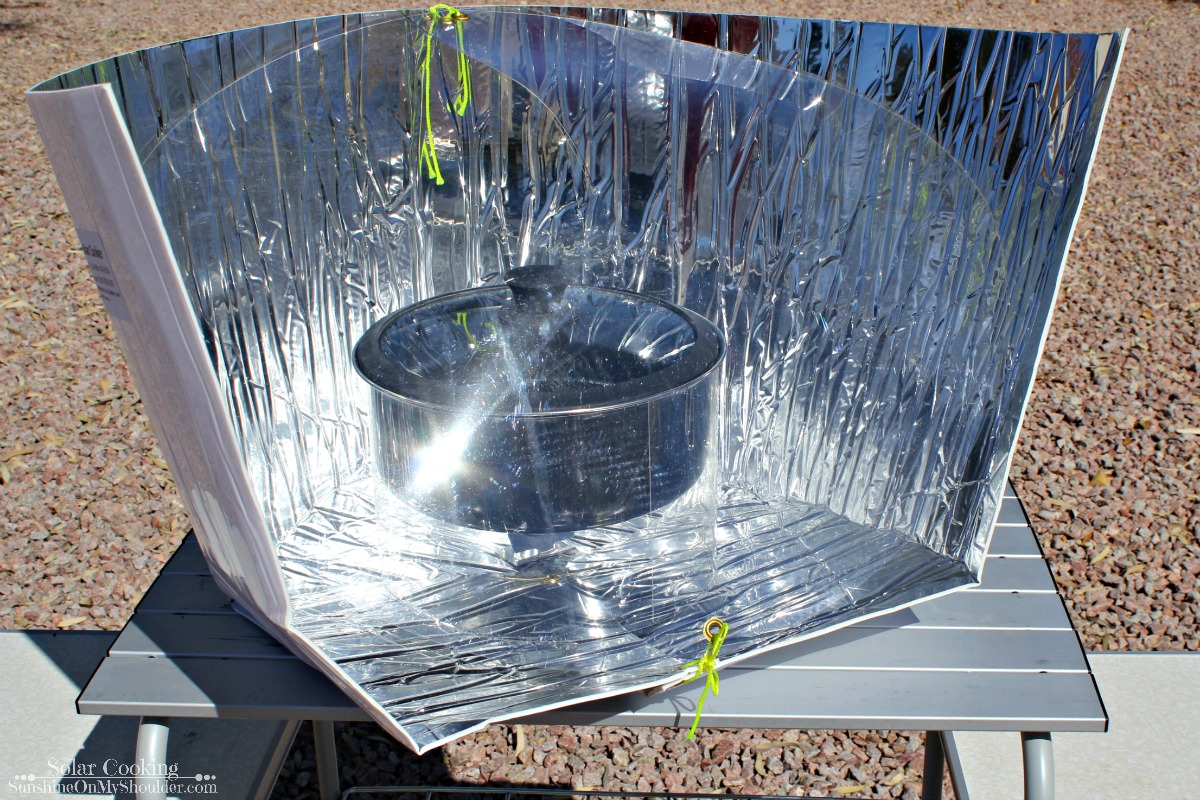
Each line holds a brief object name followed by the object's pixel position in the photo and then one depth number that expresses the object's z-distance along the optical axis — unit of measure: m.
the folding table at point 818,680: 1.18
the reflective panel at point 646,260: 1.29
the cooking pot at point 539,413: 1.29
